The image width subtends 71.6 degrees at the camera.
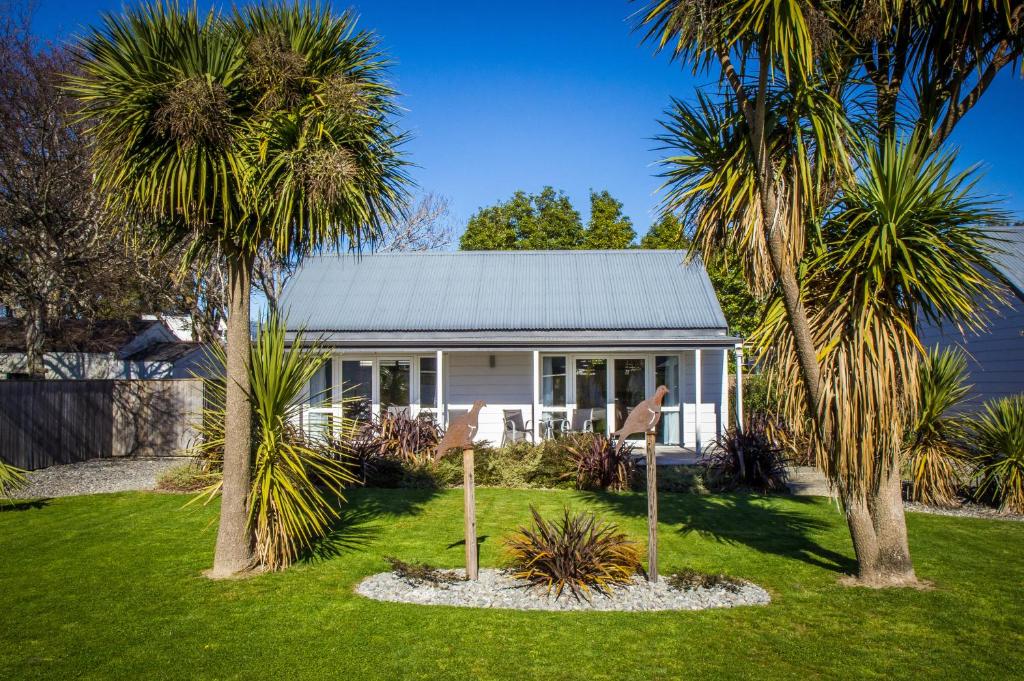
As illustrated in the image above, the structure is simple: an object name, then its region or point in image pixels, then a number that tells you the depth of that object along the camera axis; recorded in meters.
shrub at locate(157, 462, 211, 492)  12.62
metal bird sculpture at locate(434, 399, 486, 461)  7.07
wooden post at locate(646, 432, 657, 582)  6.82
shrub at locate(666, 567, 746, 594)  6.60
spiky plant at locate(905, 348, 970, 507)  10.50
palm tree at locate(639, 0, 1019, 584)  6.30
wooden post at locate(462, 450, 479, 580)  6.87
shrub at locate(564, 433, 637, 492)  12.45
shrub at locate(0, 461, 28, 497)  10.09
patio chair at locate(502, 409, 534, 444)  15.66
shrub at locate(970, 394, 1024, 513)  9.83
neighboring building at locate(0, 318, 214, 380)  25.91
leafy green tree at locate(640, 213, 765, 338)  23.58
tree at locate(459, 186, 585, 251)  30.28
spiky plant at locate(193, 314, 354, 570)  7.18
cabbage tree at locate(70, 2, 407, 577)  6.61
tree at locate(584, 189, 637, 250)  29.77
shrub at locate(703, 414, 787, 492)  12.30
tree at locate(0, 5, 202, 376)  17.69
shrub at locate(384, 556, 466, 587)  6.85
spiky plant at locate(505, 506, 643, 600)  6.51
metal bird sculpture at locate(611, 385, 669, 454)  7.05
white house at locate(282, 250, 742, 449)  15.38
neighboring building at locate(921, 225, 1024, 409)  14.31
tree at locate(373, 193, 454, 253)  29.28
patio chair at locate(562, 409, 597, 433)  15.34
